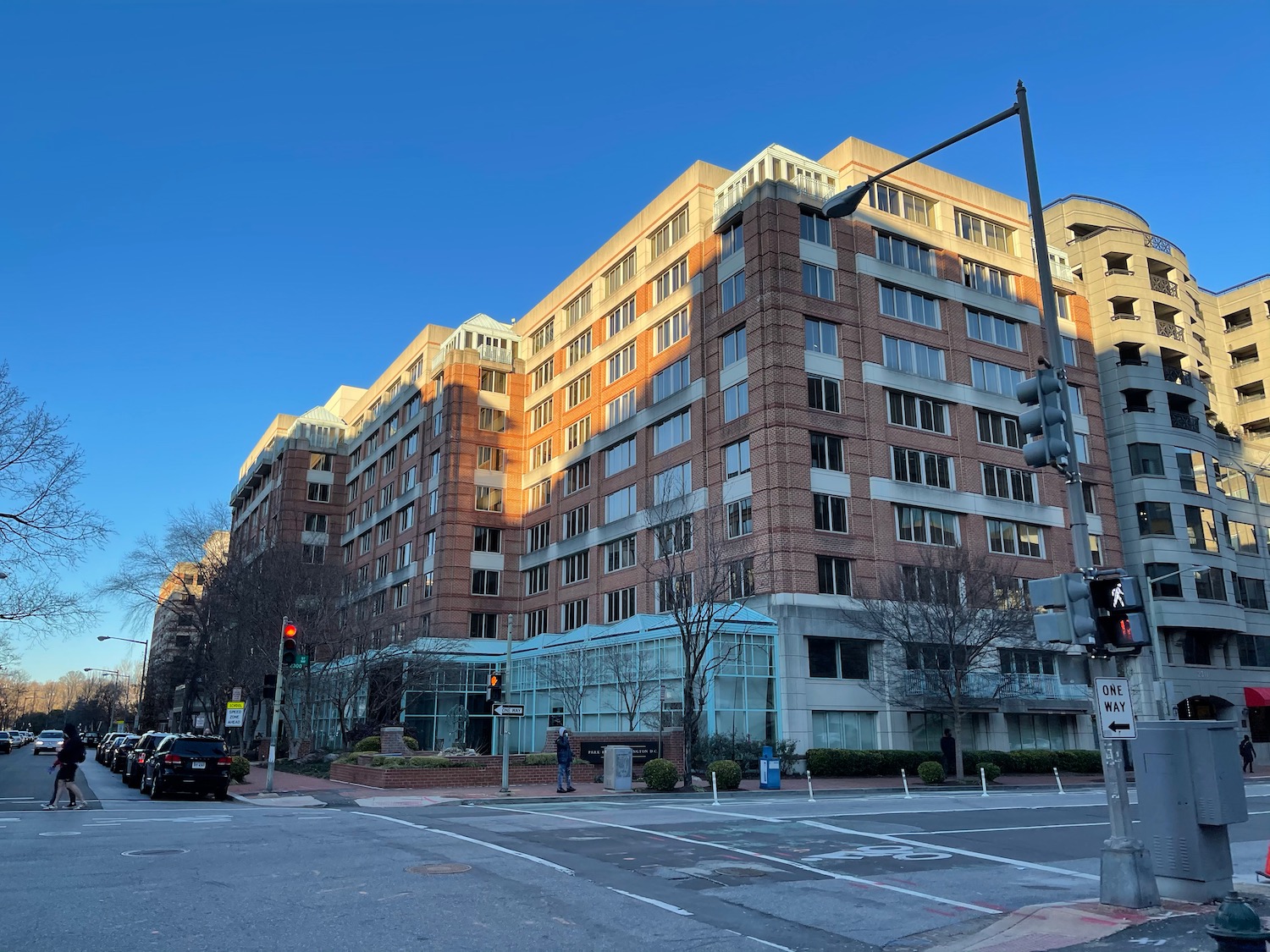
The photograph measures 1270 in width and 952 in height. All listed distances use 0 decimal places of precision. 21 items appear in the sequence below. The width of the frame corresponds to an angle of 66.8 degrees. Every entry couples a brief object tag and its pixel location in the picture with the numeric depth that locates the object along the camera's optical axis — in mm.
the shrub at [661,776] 26812
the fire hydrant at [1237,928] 5012
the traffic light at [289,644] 24172
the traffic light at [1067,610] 10078
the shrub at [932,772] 32188
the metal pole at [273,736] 25422
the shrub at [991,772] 34219
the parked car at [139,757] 30141
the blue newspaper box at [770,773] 28703
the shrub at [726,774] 27484
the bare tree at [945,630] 34719
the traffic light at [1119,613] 9844
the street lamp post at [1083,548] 9367
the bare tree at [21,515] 27062
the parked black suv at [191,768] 24453
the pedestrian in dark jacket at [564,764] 26219
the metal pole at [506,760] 24578
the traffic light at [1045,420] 10680
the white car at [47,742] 72062
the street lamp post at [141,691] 88625
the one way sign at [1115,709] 9836
